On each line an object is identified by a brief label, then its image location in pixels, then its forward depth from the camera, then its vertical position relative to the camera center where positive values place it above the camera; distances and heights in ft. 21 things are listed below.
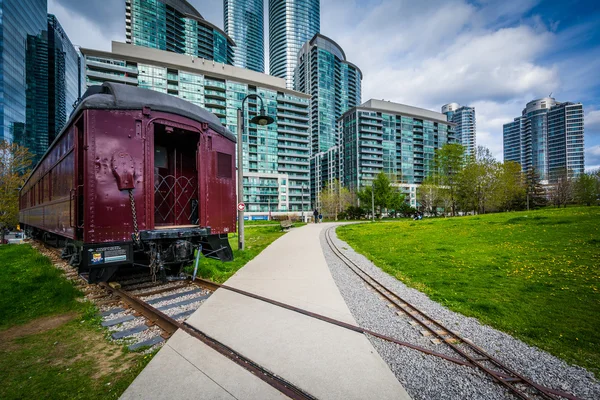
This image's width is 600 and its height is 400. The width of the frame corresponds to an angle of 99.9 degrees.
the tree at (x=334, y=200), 208.03 -1.19
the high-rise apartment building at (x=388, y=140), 325.73 +79.49
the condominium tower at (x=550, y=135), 485.56 +126.16
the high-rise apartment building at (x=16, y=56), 216.13 +133.75
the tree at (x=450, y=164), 126.52 +16.87
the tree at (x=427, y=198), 191.31 -0.16
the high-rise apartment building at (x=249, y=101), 207.72 +98.18
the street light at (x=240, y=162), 34.91 +5.48
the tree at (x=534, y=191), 173.94 +3.94
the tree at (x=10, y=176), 77.66 +8.11
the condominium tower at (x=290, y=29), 494.18 +339.78
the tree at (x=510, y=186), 120.06 +5.62
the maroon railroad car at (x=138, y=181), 16.94 +1.65
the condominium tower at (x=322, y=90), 418.31 +191.79
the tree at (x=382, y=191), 153.10 +4.39
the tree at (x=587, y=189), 144.87 +4.15
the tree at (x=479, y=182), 118.21 +7.30
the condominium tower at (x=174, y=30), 274.98 +206.94
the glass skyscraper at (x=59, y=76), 380.17 +210.37
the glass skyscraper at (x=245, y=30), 526.57 +360.52
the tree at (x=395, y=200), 156.59 -1.17
